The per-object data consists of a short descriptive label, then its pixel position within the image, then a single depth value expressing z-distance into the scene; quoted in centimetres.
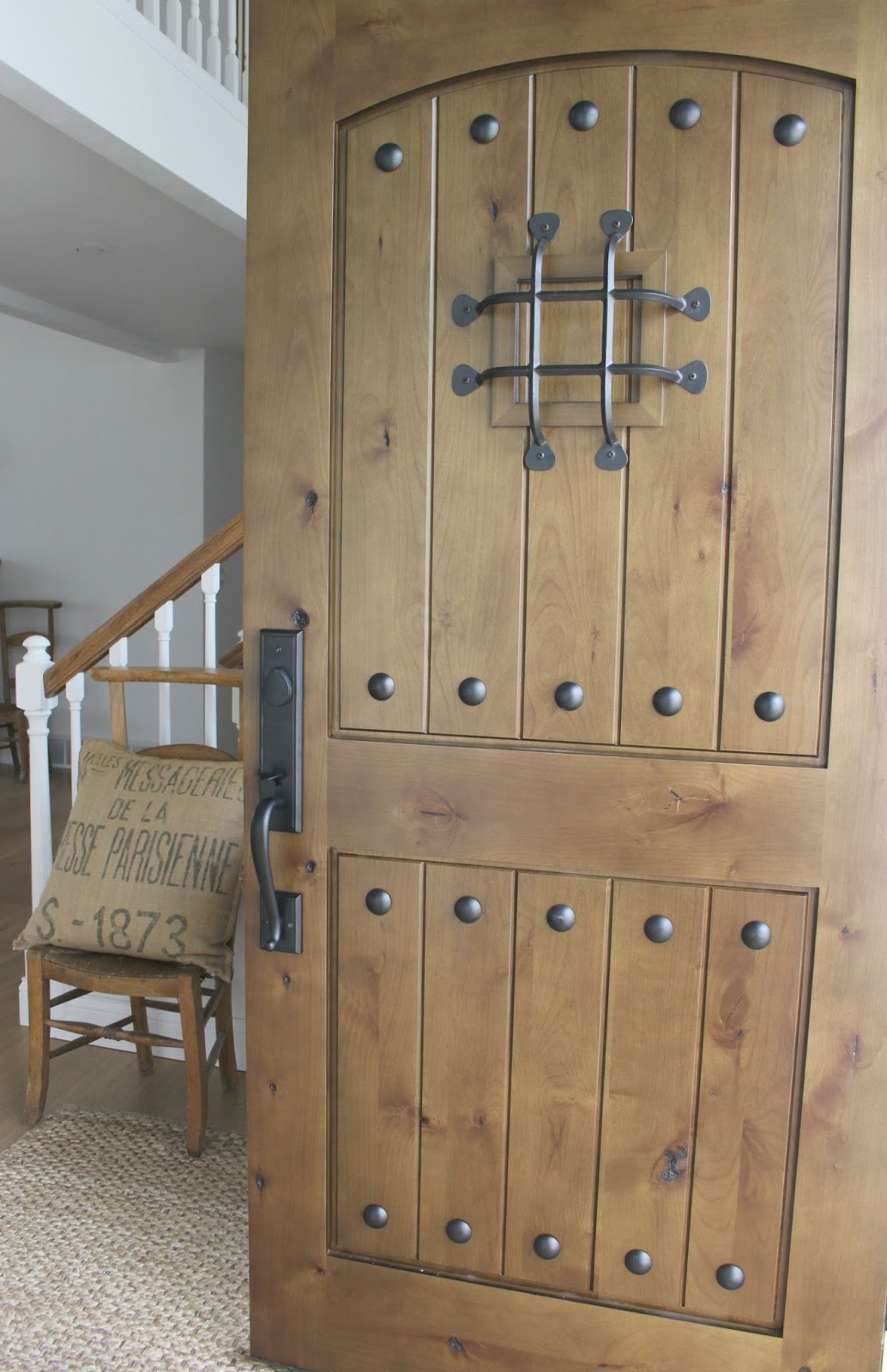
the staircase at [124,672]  249
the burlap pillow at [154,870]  233
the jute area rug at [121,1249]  175
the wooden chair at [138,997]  229
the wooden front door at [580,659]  132
